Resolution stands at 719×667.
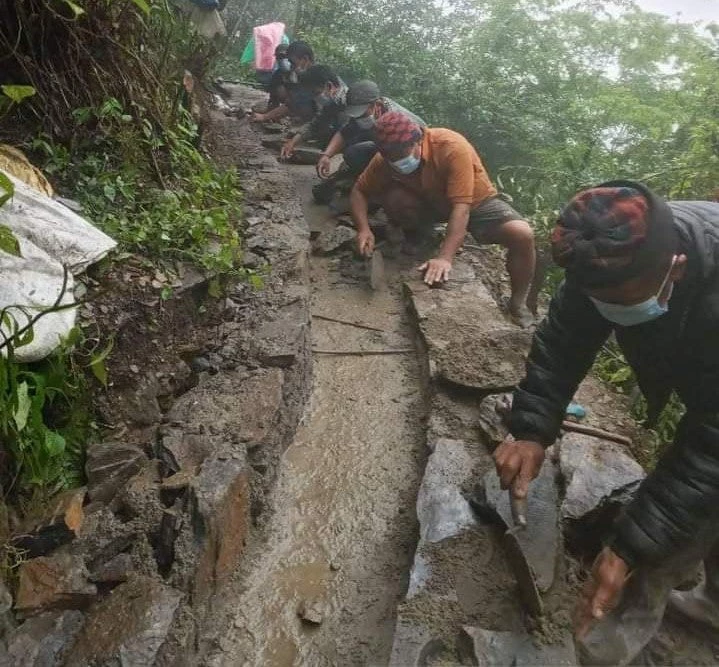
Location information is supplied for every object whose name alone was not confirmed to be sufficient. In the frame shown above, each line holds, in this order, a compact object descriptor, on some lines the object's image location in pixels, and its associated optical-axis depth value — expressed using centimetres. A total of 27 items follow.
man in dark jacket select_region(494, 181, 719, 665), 150
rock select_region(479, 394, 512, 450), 268
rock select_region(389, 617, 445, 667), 178
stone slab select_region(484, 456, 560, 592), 197
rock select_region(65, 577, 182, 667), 167
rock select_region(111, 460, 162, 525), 218
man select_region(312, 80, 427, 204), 553
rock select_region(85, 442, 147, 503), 229
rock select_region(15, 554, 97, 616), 182
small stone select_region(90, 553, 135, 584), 193
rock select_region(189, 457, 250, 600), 209
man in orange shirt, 407
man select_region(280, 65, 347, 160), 685
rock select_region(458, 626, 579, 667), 172
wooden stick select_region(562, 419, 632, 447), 272
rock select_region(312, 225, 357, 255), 497
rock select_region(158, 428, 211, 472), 241
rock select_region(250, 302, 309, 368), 312
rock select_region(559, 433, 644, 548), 220
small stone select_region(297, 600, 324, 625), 213
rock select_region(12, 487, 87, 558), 197
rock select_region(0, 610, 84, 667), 167
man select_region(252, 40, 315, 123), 772
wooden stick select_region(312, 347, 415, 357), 380
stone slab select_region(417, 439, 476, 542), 228
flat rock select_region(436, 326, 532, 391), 309
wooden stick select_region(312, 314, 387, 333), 407
